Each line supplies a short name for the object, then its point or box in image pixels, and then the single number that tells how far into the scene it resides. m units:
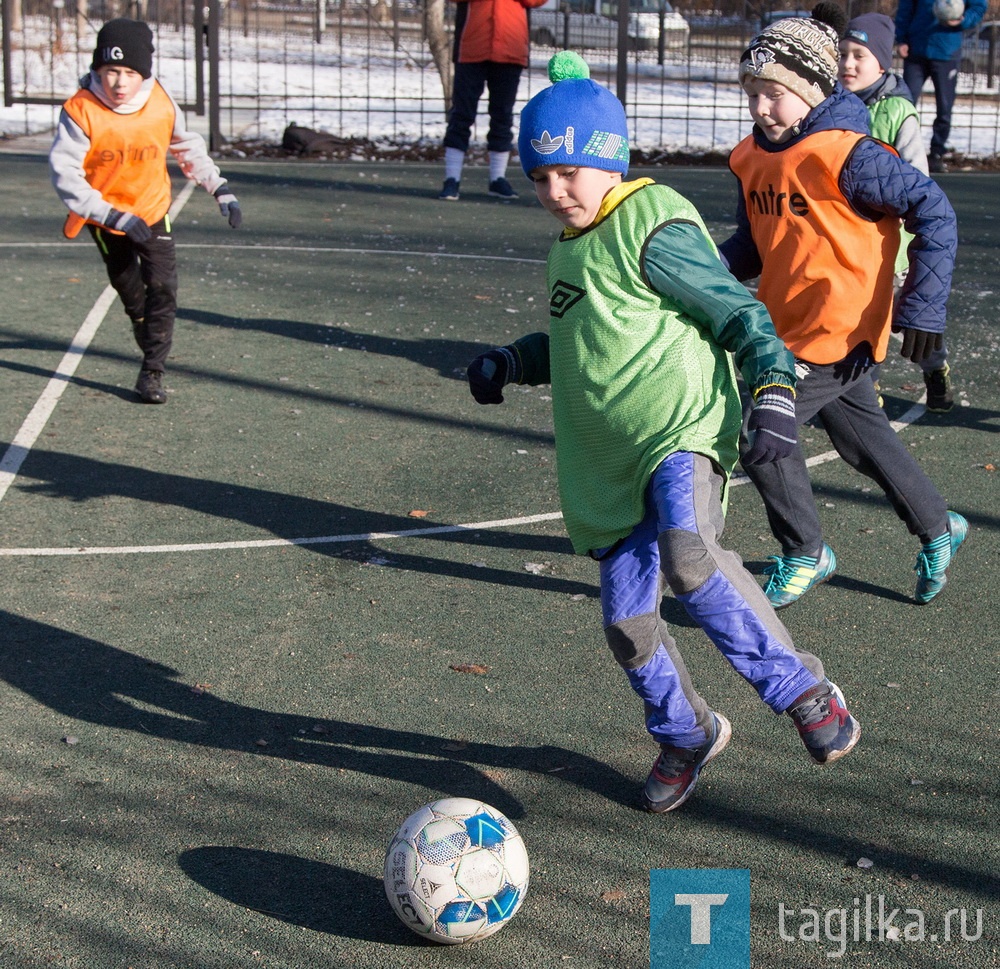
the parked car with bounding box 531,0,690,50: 21.30
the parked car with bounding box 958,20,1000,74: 25.05
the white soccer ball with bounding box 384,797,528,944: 3.06
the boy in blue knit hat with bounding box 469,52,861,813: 3.36
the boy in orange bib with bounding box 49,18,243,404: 6.93
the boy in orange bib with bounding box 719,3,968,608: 4.47
